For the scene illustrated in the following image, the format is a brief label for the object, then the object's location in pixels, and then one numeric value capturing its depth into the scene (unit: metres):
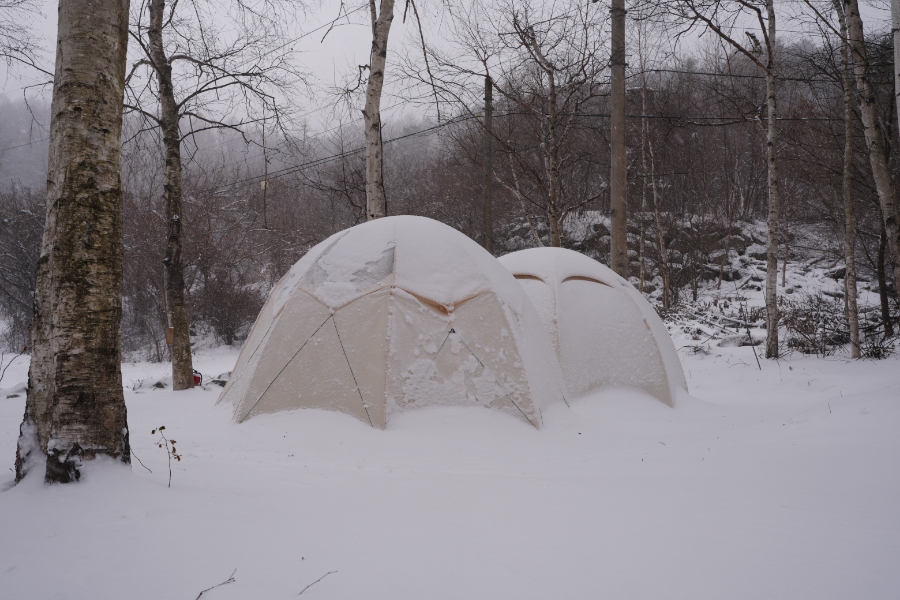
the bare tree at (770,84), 8.46
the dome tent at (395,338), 4.64
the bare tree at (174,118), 7.45
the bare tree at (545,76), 10.48
